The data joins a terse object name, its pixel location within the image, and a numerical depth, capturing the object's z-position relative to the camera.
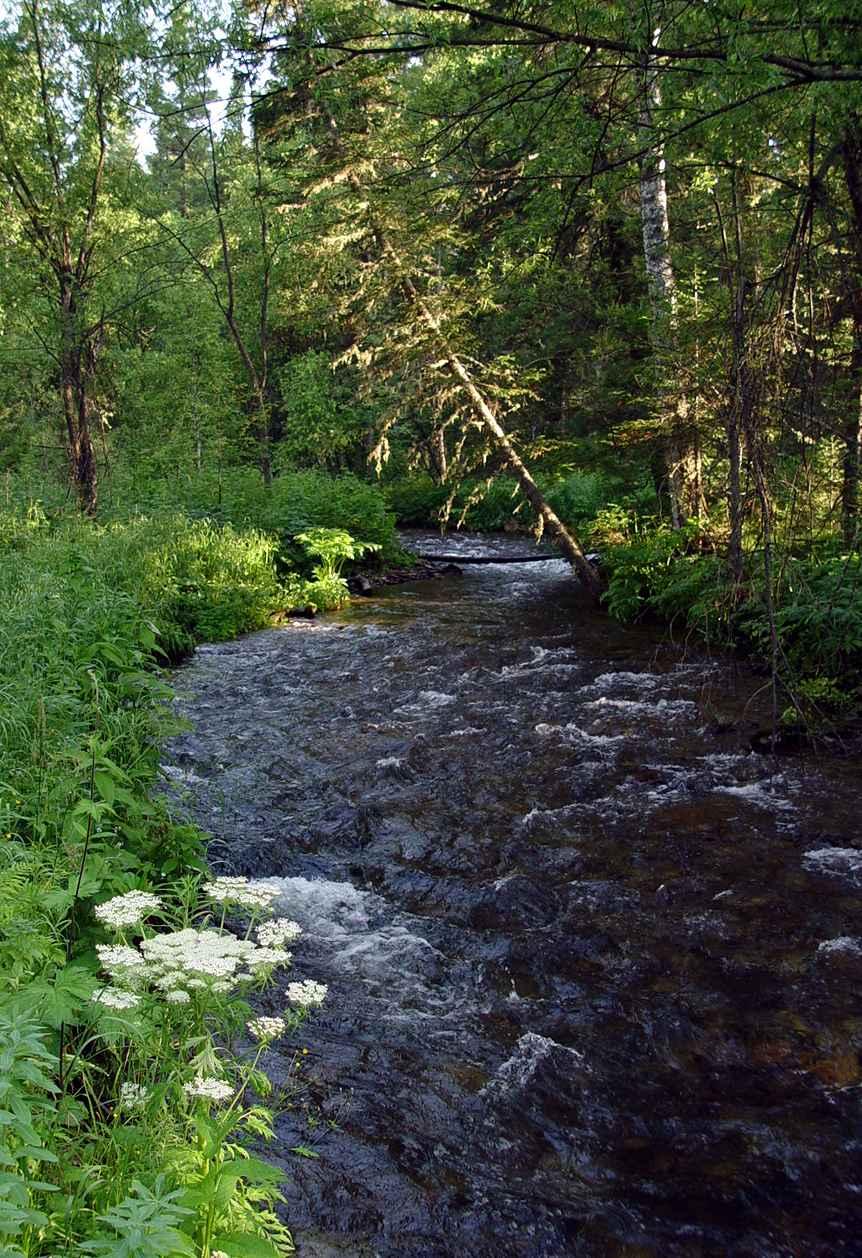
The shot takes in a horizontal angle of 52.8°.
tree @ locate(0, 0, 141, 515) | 16.23
